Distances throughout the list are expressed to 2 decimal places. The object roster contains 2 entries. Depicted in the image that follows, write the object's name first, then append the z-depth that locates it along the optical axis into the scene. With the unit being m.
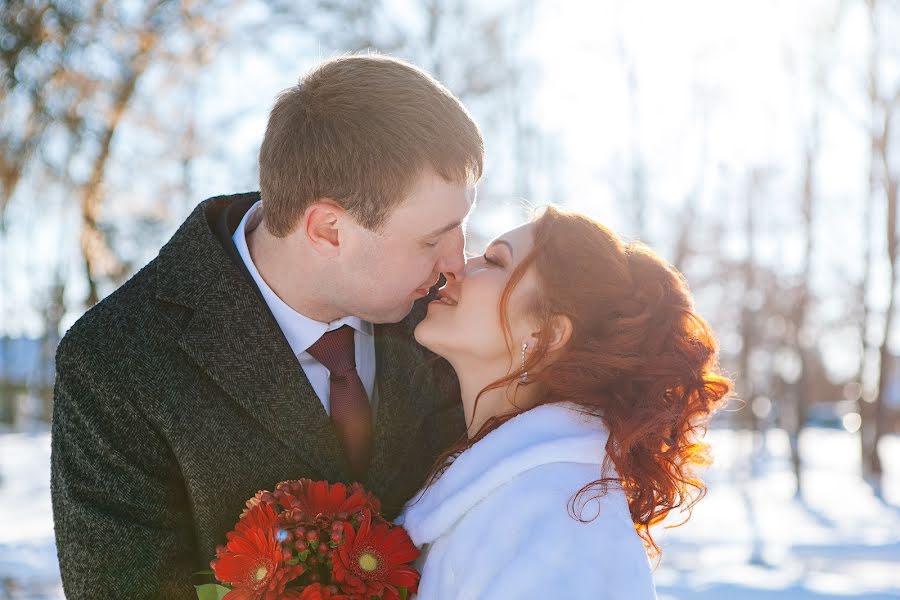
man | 2.53
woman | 2.22
